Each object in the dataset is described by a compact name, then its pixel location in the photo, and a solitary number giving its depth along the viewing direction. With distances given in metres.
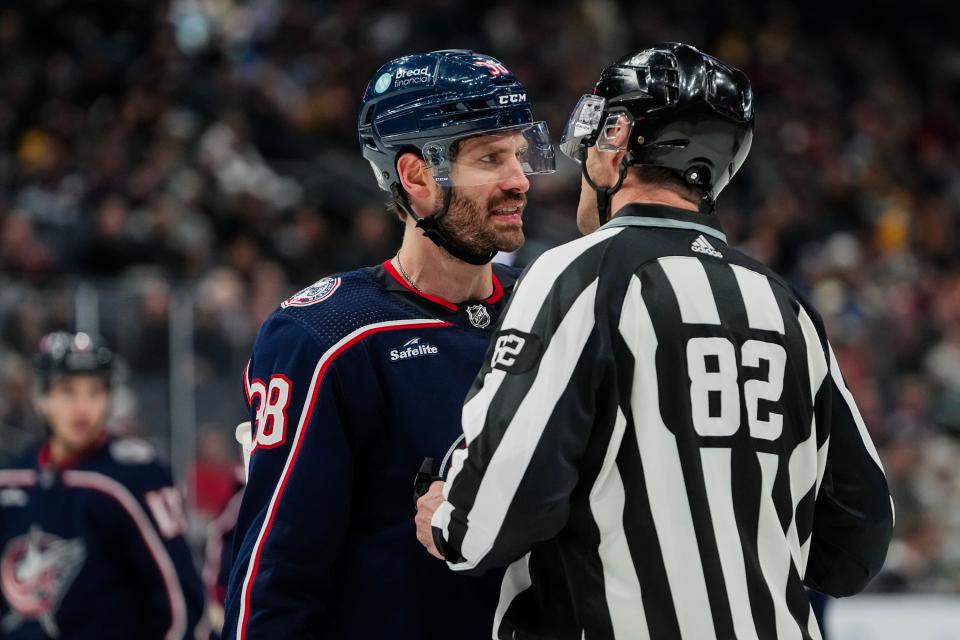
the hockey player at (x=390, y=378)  5.03
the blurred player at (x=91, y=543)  8.72
